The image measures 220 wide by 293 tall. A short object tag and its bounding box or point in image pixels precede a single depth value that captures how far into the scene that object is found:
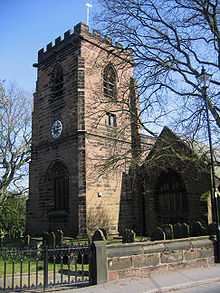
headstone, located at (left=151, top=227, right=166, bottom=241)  16.11
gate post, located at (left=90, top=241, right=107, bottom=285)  9.91
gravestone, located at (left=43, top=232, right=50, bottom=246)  18.81
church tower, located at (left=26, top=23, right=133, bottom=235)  24.81
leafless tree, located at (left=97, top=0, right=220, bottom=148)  16.14
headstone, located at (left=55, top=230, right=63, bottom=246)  18.28
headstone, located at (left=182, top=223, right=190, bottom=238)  19.13
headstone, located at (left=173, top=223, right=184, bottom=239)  19.50
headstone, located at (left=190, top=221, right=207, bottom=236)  18.71
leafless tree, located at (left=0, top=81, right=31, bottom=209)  32.25
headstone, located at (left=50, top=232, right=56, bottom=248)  18.22
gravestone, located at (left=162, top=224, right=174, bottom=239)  18.70
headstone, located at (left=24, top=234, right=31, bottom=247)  23.15
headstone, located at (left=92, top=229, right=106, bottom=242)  11.13
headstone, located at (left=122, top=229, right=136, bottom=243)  18.25
